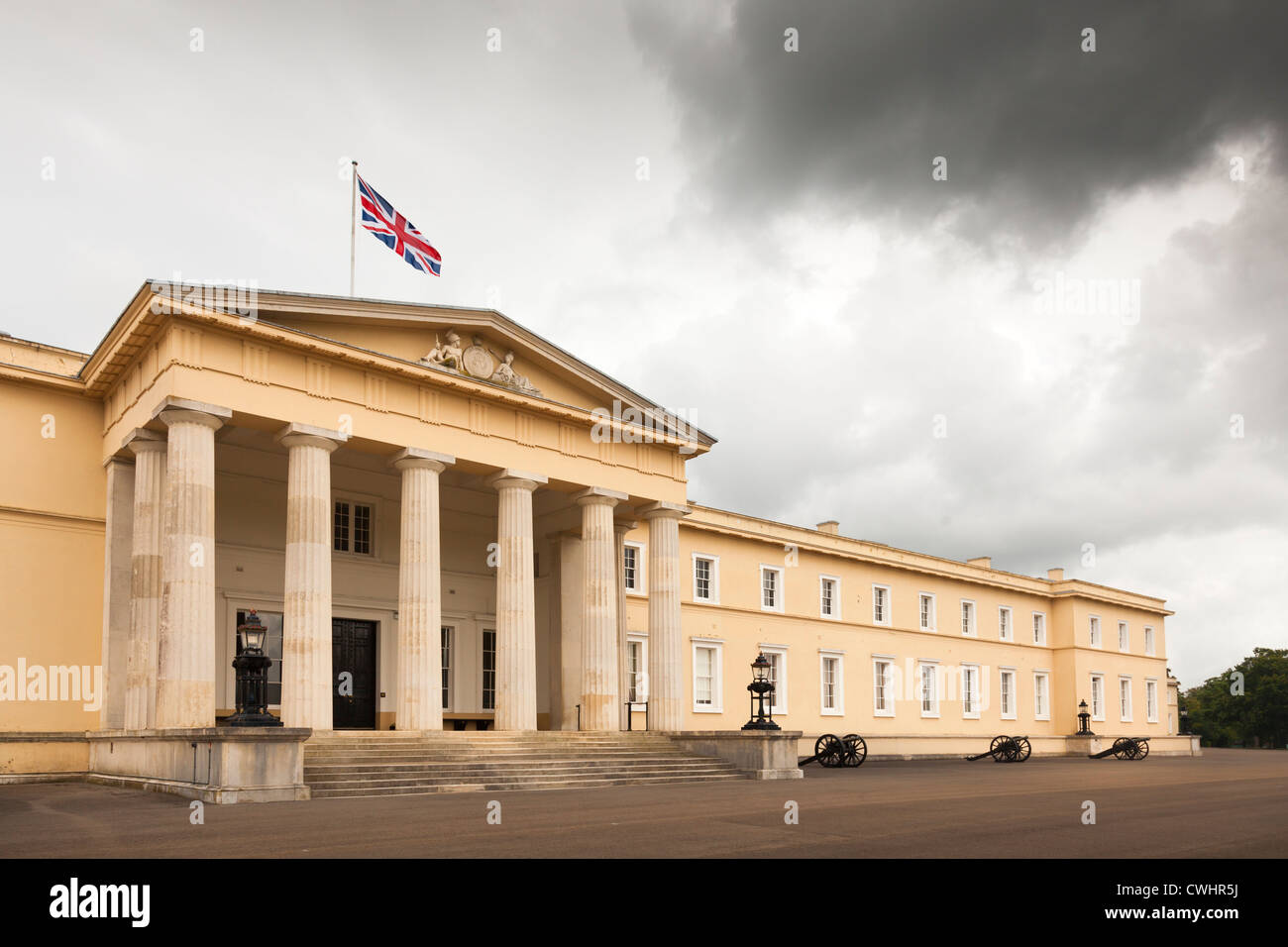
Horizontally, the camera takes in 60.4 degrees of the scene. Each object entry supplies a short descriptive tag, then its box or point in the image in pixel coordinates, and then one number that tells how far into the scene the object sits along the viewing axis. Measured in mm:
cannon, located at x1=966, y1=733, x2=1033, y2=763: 43719
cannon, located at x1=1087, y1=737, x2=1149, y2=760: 50156
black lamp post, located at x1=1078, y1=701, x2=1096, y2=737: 54462
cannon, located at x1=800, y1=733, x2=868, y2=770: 34375
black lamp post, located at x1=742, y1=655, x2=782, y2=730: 27047
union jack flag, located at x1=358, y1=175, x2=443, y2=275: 26016
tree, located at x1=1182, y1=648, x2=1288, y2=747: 101438
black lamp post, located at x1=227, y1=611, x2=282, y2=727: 18688
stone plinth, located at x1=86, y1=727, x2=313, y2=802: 17766
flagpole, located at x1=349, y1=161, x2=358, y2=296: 26172
